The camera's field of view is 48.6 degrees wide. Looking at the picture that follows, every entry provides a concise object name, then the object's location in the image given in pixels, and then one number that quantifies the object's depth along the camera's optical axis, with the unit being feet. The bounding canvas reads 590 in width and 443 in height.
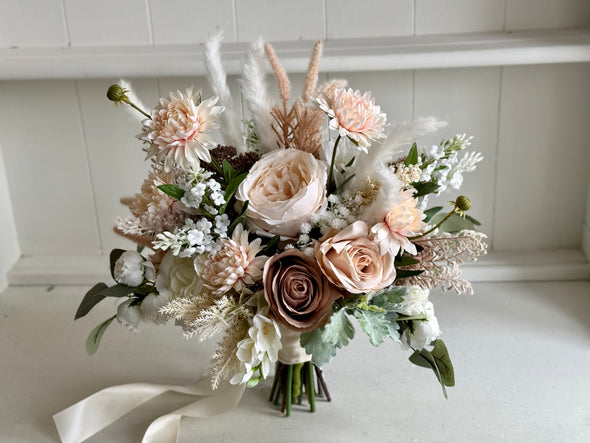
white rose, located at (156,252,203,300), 2.56
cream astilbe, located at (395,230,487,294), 2.57
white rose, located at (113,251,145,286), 2.66
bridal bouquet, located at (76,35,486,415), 2.36
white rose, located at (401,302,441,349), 2.54
